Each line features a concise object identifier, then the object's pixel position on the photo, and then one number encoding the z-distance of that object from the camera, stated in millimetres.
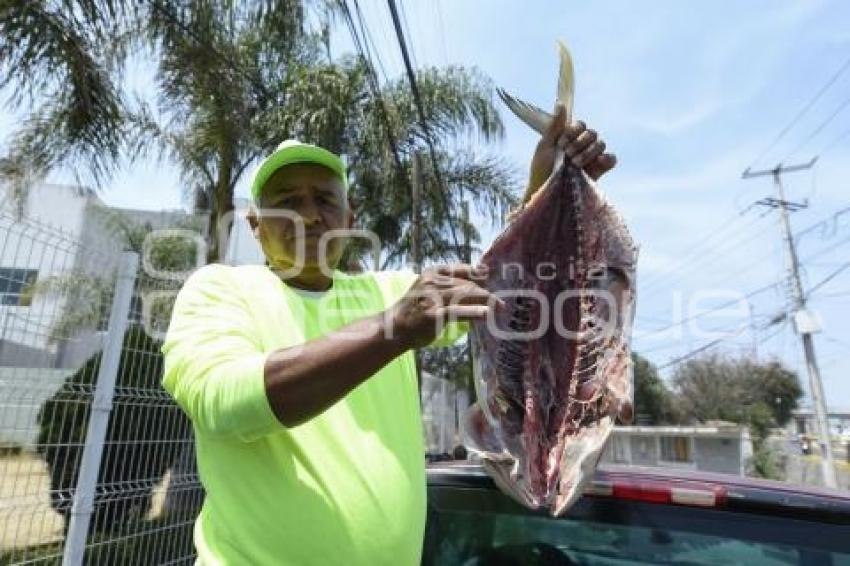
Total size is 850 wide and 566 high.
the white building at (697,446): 34656
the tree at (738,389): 47031
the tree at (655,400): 50750
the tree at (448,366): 25675
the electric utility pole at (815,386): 24875
